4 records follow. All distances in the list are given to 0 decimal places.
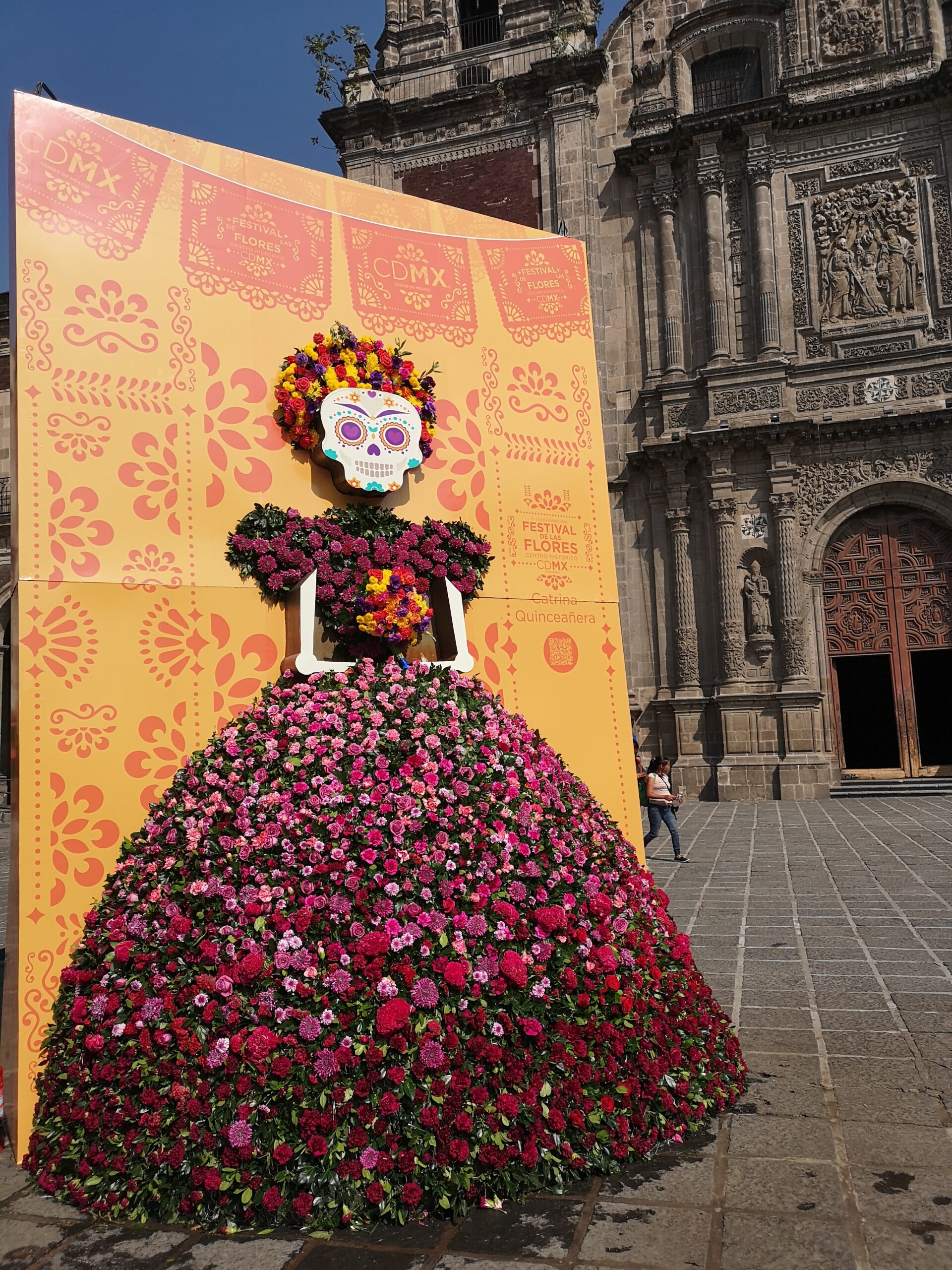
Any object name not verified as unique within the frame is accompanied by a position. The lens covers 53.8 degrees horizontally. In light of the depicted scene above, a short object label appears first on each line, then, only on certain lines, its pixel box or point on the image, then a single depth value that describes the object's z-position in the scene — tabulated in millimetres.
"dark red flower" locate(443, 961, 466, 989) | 2941
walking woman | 10125
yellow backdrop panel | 3697
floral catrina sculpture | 2809
